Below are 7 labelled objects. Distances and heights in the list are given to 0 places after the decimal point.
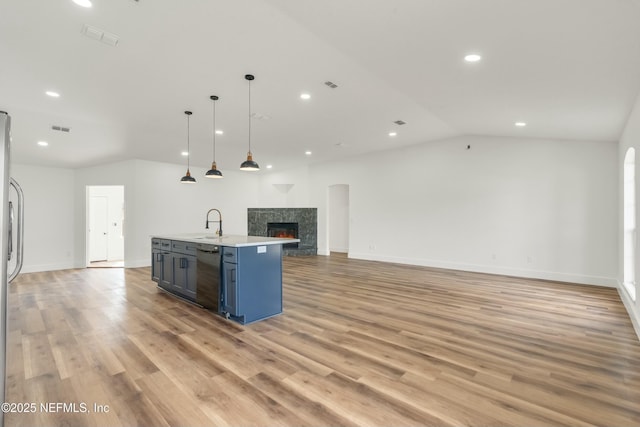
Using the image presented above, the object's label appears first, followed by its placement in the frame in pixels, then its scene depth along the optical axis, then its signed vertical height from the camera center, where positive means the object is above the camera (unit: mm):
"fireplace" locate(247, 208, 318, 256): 9734 -192
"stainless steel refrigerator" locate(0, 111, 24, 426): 1637 -46
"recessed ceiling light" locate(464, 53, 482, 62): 2971 +1551
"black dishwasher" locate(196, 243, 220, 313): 3779 -745
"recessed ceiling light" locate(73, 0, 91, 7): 2303 +1624
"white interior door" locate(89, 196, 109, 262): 8727 -274
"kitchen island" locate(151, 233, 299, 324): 3547 -713
